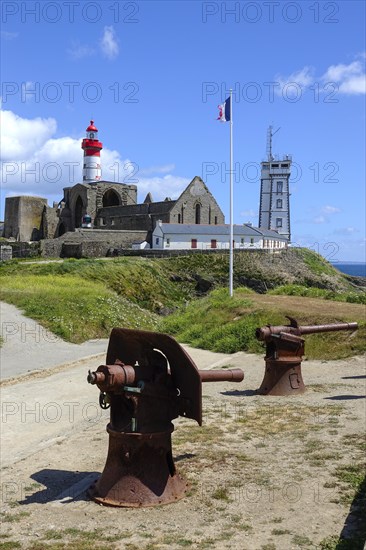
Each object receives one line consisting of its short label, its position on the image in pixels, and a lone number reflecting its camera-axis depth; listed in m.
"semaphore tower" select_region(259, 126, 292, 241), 78.25
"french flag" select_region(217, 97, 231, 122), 26.95
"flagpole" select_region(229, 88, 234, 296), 27.56
